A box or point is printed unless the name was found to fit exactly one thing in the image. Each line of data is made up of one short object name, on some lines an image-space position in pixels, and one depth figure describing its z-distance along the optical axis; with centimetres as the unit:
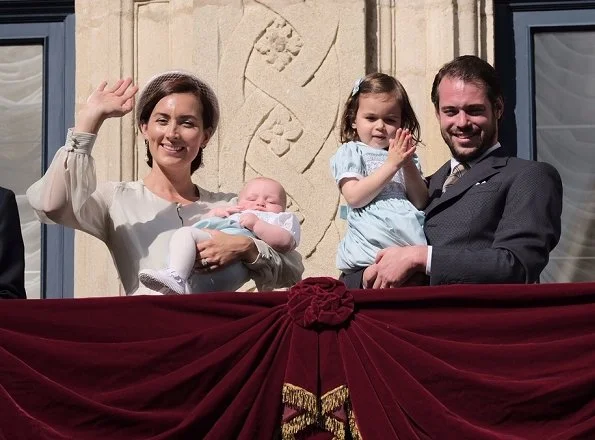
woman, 886
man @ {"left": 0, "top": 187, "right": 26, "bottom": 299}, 884
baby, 867
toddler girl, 868
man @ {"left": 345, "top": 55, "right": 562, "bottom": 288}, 845
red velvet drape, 822
